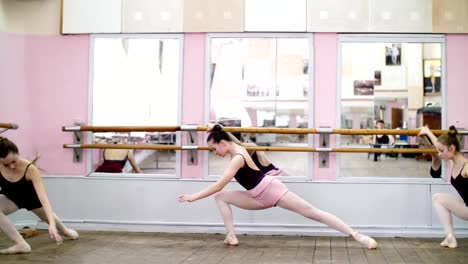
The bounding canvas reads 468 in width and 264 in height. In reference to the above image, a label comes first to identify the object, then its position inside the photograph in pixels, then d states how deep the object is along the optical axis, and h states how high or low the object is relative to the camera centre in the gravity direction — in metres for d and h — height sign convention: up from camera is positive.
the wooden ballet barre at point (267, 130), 5.73 +0.14
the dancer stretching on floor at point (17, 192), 4.43 -0.43
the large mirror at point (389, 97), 5.86 +0.51
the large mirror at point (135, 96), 6.08 +0.51
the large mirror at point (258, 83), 5.98 +0.65
